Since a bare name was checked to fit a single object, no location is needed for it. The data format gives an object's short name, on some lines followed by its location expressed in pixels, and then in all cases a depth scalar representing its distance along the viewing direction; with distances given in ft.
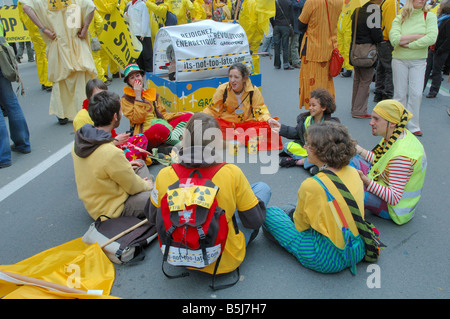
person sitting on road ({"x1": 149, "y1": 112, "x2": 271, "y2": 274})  7.26
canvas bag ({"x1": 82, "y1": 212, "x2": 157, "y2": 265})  8.95
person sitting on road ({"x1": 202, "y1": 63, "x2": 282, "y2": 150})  16.06
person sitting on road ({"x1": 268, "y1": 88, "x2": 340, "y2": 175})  13.35
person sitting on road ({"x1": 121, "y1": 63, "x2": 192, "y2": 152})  15.06
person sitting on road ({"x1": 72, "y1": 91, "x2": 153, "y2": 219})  9.30
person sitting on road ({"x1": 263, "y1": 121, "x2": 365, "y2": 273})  7.68
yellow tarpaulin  7.13
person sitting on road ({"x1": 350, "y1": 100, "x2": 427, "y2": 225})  9.66
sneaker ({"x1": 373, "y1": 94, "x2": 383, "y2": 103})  22.62
